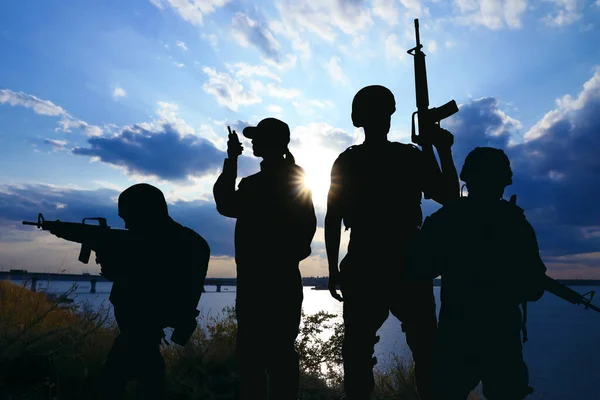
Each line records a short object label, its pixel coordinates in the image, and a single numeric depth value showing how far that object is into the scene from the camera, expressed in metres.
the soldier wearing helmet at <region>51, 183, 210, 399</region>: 3.27
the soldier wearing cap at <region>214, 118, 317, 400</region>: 3.51
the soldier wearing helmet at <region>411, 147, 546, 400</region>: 2.71
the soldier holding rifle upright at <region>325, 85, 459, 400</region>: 3.27
